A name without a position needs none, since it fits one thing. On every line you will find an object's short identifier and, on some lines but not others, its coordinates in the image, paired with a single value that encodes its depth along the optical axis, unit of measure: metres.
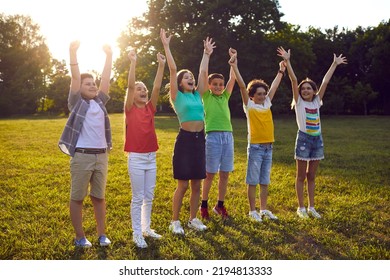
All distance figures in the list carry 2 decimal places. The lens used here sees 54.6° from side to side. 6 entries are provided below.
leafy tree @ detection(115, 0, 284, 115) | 28.93
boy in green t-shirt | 5.20
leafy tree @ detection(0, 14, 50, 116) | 31.31
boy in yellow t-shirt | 5.18
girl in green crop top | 4.56
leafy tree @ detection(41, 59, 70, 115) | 48.75
